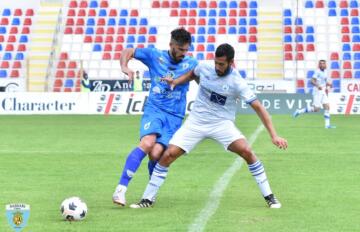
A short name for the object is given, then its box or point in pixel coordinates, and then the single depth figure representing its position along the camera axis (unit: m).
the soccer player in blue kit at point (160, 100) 10.80
